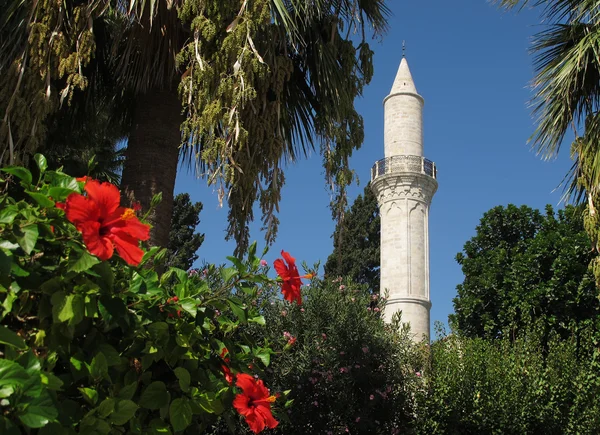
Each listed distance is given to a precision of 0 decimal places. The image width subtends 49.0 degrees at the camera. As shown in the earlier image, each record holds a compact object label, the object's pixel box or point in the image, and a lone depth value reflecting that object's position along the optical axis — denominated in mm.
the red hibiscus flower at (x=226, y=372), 2565
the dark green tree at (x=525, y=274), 17969
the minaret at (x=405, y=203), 25469
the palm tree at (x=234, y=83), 4902
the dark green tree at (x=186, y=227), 32062
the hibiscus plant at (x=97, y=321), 1853
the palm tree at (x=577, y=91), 6914
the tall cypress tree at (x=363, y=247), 32312
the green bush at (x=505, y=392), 9945
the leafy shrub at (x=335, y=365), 8594
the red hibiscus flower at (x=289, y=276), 2621
